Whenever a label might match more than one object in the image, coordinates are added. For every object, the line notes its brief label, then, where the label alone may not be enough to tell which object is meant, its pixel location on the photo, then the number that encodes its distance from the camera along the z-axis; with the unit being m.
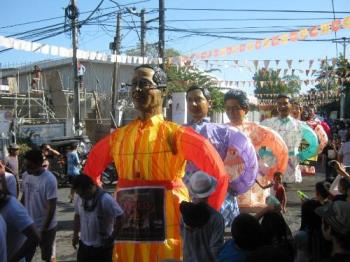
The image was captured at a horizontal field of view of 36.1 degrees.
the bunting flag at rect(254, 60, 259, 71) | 16.97
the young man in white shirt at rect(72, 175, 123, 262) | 4.37
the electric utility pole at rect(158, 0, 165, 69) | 18.34
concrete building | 23.16
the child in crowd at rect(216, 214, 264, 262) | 2.94
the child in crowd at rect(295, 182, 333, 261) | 3.40
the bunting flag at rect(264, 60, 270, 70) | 16.97
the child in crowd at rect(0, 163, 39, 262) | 3.31
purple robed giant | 4.81
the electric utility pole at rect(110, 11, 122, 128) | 20.08
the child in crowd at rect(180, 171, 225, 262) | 3.59
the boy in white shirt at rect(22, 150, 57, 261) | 5.06
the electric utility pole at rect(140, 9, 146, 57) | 21.14
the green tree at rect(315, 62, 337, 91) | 23.57
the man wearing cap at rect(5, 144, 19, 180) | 10.17
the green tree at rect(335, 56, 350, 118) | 23.69
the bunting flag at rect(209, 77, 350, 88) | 23.63
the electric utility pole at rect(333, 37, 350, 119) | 27.76
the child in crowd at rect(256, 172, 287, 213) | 7.24
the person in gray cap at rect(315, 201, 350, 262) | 2.73
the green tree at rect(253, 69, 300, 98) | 48.28
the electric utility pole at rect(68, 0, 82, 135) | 17.11
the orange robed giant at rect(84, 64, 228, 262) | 3.86
